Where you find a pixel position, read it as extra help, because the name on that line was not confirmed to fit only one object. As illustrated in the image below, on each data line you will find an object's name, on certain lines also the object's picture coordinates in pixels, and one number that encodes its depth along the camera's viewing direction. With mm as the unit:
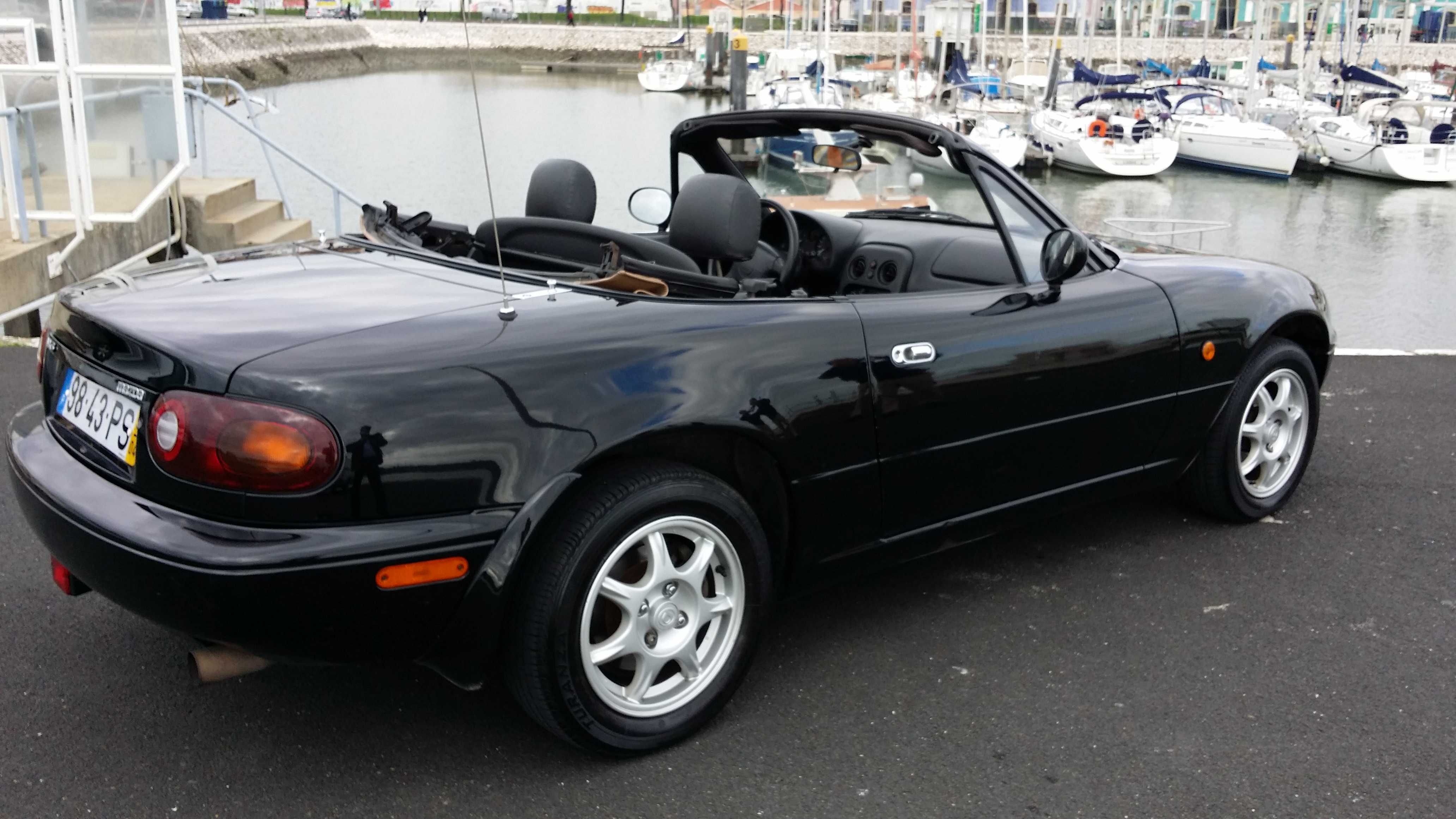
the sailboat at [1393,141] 32344
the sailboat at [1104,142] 32719
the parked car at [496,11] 94125
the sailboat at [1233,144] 32875
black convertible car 2473
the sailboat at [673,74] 64500
